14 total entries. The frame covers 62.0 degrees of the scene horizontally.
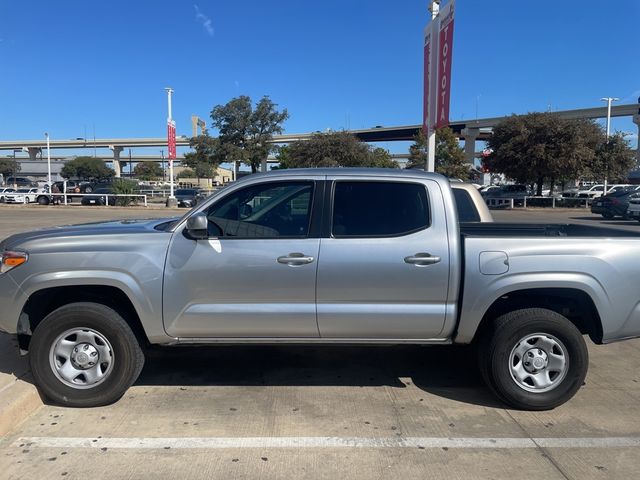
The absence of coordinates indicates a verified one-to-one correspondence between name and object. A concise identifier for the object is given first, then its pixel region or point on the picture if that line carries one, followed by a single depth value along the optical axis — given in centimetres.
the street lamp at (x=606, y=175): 3931
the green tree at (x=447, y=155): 4222
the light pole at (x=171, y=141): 3384
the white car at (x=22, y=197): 3766
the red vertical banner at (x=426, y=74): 1126
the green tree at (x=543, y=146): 3553
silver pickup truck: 399
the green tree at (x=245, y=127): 4066
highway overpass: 8312
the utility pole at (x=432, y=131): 1096
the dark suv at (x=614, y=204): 2505
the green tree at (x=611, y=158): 3903
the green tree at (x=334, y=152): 3809
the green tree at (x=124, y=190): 3603
